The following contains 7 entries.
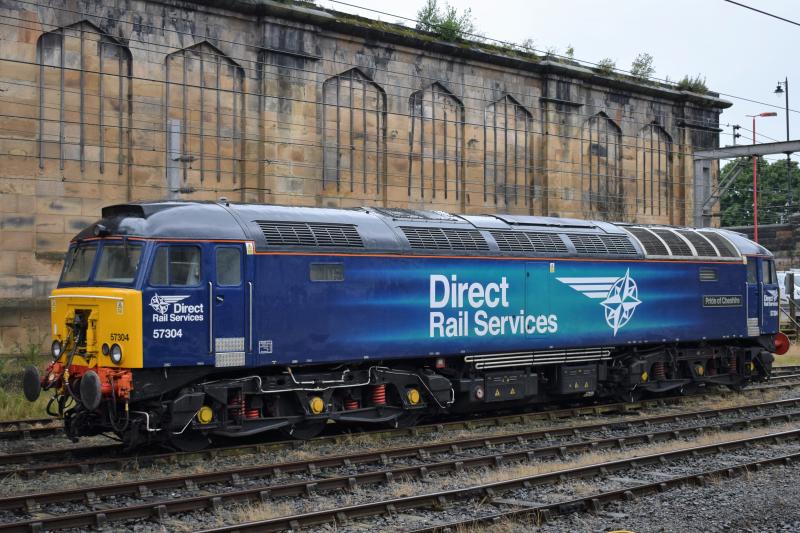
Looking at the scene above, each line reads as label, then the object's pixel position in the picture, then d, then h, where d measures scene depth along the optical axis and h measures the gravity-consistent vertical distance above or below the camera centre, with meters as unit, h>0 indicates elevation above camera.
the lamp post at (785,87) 63.45 +13.08
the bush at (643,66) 37.34 +8.40
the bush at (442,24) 30.34 +8.20
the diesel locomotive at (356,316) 14.07 -0.53
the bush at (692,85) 38.66 +7.99
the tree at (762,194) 86.56 +8.31
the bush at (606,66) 35.38 +7.97
